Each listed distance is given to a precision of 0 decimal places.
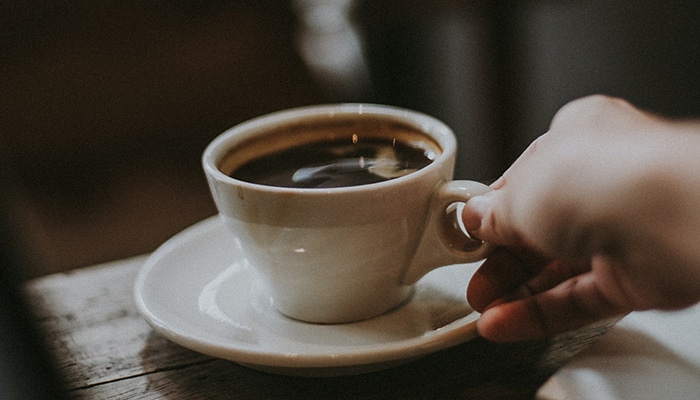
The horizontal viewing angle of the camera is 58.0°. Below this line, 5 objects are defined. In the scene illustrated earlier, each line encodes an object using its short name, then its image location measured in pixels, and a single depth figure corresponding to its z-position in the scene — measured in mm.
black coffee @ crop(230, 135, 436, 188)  605
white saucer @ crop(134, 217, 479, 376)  467
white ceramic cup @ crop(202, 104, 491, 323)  507
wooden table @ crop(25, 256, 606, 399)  506
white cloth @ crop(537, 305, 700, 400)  434
